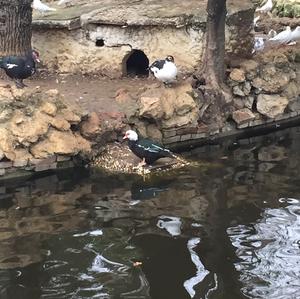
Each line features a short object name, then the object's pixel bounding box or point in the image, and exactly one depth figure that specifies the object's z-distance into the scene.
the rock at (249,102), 10.70
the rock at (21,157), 8.55
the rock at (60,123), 8.87
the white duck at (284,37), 11.93
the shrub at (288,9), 15.62
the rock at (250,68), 10.71
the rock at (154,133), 9.67
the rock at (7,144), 8.46
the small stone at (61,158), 8.83
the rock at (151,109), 9.51
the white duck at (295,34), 11.97
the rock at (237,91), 10.60
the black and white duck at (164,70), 9.74
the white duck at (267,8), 16.05
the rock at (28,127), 8.62
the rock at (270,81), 10.74
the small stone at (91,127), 9.11
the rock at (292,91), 11.03
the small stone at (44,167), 8.70
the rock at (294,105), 11.12
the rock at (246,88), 10.68
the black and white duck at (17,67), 9.62
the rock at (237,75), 10.54
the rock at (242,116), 10.43
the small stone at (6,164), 8.48
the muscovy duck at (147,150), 8.63
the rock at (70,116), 8.99
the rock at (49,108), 8.91
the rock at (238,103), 10.58
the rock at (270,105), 10.73
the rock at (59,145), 8.71
